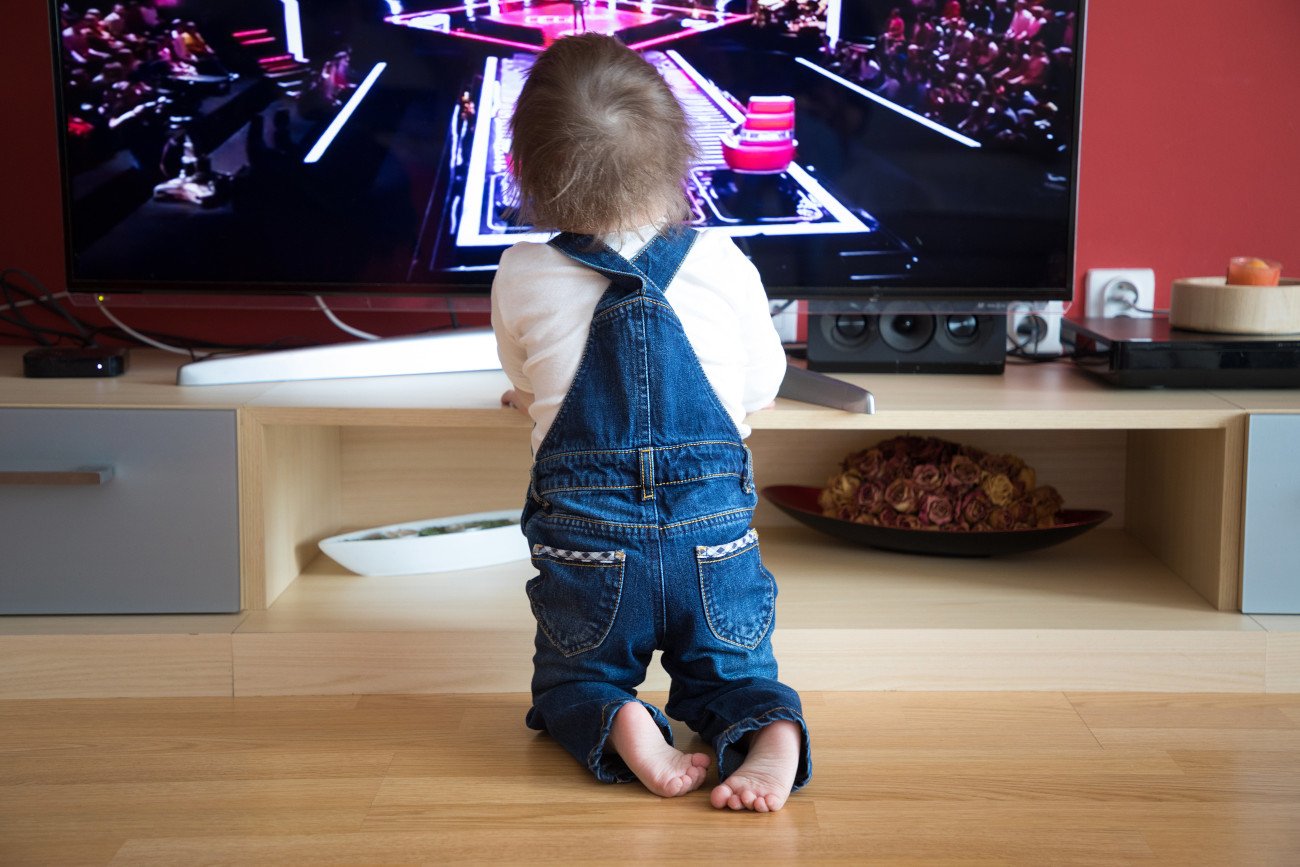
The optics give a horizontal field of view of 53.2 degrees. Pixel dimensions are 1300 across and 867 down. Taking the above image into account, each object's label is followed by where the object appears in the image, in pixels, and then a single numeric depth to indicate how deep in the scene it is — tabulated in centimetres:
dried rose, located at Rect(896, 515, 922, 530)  187
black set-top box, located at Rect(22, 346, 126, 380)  180
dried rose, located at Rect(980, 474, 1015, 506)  185
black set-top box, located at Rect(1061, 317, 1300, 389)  172
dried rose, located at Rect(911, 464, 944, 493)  187
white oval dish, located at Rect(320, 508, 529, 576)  187
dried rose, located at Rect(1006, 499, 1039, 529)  187
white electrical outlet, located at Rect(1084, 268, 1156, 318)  209
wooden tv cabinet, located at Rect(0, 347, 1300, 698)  163
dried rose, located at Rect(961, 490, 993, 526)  186
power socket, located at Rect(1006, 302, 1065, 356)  209
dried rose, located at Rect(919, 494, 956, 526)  186
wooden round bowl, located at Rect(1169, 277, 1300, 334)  177
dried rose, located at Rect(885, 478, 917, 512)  187
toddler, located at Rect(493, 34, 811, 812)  133
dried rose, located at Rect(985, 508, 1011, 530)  186
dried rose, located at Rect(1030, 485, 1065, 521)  189
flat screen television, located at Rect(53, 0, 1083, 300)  177
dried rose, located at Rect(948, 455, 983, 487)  187
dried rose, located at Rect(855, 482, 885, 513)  189
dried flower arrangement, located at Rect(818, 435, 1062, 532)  186
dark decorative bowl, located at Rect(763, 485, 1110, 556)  185
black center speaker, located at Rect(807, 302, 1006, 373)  189
